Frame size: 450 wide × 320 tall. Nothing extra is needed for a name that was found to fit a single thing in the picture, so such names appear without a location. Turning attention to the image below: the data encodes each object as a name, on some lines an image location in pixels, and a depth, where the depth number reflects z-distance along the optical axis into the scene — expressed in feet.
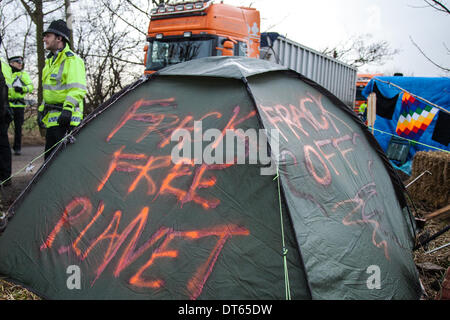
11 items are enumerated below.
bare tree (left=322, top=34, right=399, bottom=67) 60.03
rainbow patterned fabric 22.24
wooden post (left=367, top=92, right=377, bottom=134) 15.88
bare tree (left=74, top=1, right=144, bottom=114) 33.99
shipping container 26.63
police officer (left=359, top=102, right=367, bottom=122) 28.81
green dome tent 6.93
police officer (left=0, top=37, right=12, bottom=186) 15.34
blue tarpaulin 21.95
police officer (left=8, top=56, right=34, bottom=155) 23.79
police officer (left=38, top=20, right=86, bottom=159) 12.16
